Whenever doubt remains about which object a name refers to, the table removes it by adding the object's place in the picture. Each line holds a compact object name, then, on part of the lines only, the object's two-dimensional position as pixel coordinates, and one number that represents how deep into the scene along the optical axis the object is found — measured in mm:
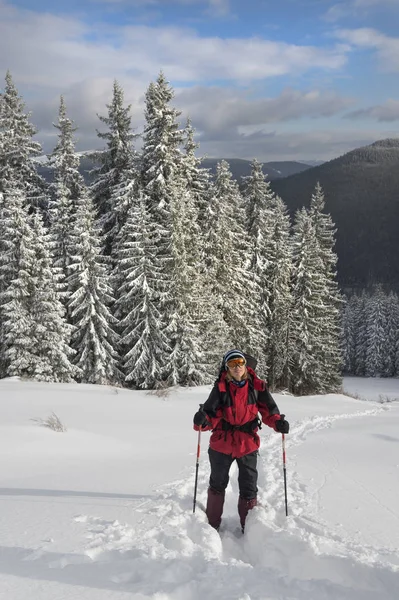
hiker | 5230
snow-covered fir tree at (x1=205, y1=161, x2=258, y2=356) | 26328
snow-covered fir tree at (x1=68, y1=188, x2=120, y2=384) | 23719
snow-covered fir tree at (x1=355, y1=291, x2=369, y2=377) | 72625
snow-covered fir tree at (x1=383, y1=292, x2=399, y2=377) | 68562
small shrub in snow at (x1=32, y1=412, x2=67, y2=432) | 9484
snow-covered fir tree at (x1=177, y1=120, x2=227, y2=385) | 23469
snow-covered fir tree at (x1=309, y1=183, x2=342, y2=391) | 33906
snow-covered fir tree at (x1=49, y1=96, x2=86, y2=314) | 25375
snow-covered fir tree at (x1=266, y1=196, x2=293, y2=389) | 31672
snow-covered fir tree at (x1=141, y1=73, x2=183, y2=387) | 23641
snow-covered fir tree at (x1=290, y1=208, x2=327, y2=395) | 32219
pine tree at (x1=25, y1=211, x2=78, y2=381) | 22391
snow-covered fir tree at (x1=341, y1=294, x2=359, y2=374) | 75312
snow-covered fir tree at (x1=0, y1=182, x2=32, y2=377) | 22531
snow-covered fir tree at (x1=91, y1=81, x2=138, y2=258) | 26109
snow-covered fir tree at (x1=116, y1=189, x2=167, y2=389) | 23250
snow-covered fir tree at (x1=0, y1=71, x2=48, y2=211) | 27062
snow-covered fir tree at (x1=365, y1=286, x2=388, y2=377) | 68875
